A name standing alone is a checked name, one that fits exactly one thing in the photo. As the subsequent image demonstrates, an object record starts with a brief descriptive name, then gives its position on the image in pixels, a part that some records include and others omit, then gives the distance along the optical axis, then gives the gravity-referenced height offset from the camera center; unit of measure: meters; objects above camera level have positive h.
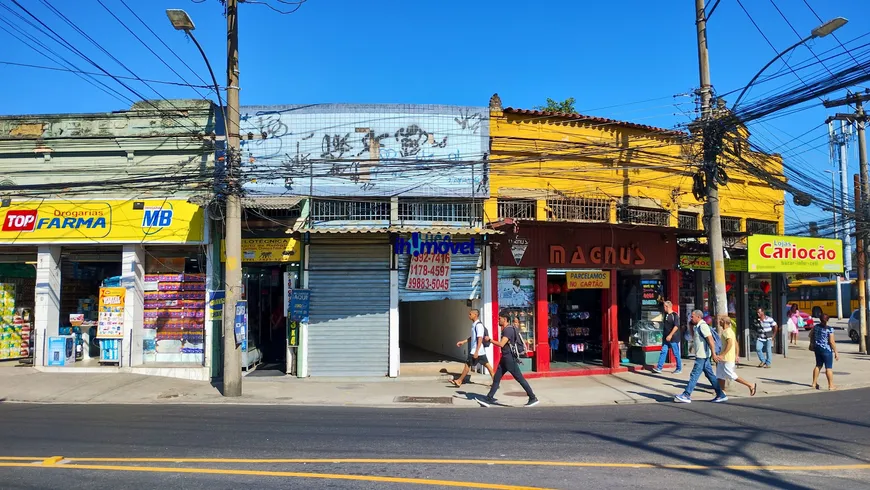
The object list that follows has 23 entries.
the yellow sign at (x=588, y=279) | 15.42 +0.05
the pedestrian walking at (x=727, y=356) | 11.55 -1.48
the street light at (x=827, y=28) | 9.92 +4.30
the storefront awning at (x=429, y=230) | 12.98 +1.18
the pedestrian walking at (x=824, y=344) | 12.48 -1.39
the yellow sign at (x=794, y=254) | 16.55 +0.75
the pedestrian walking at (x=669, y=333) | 14.95 -1.34
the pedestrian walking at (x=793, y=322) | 19.62 -1.43
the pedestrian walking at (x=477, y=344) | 12.32 -1.30
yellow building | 14.99 +1.21
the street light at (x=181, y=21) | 10.37 +4.71
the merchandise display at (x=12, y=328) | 15.77 -1.16
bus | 36.34 -0.96
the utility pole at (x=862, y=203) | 19.30 +2.50
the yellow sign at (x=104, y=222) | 14.16 +1.52
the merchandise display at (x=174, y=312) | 14.63 -0.69
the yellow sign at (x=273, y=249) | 14.35 +0.84
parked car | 25.11 -2.07
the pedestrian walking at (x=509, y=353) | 10.53 -1.30
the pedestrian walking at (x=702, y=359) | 11.21 -1.50
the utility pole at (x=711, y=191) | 12.60 +1.93
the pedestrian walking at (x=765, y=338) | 16.02 -1.60
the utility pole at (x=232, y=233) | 11.81 +1.03
